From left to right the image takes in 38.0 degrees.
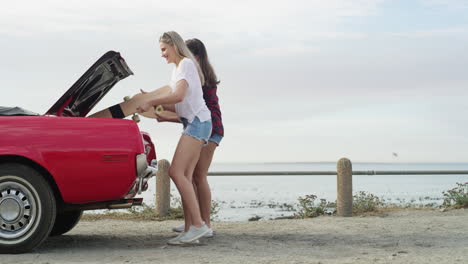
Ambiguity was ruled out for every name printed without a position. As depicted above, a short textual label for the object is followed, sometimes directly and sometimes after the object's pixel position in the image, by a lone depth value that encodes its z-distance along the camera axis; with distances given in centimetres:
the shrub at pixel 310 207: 1103
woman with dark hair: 717
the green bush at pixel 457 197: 1173
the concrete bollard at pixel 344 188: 1096
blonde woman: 664
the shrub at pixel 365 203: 1132
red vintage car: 635
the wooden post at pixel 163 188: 1102
